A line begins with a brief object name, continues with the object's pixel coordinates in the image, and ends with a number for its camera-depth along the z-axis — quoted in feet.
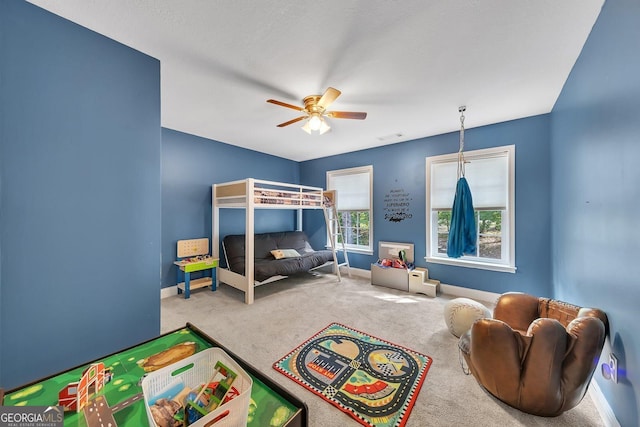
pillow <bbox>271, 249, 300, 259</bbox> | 13.74
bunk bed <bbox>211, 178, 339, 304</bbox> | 10.54
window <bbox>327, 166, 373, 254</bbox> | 15.15
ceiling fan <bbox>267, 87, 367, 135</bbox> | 7.71
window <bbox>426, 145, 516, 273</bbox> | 10.57
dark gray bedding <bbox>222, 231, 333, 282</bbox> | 11.49
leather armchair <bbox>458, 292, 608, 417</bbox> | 4.42
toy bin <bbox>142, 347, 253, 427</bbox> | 2.09
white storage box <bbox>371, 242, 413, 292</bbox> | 12.31
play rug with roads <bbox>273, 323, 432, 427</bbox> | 5.05
